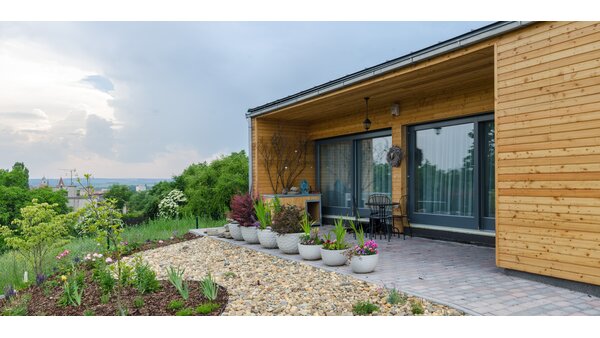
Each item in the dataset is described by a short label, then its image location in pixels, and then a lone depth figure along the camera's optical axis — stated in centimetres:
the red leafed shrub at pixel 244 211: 723
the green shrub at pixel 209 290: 380
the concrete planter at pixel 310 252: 558
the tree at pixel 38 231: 527
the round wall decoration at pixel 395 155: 789
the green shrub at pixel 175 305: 361
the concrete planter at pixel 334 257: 513
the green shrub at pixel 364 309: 339
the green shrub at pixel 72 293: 393
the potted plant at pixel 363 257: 470
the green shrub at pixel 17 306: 385
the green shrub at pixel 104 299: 390
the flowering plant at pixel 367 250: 476
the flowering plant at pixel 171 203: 1406
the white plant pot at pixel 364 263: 469
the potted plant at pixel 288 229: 613
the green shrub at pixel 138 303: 370
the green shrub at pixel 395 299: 358
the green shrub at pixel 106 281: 421
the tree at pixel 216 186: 1242
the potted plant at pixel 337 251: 514
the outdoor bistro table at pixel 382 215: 734
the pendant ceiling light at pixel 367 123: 792
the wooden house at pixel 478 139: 392
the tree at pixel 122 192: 2153
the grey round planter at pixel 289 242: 612
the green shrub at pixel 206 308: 347
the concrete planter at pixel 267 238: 659
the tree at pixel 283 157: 965
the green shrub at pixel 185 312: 341
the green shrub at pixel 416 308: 336
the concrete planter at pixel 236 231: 762
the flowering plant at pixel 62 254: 582
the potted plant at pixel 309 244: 559
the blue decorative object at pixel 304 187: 985
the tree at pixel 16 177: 2515
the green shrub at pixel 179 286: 384
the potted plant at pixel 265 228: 660
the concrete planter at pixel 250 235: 711
